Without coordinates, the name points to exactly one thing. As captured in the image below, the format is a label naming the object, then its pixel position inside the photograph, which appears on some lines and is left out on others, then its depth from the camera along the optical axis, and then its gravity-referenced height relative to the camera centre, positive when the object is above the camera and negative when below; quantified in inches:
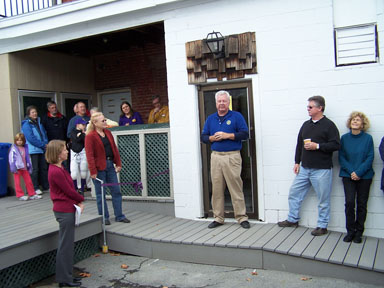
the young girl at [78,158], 261.4 -18.5
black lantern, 209.2 +43.6
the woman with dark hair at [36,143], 286.5 -7.3
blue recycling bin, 291.9 -23.1
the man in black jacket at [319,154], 183.6 -16.4
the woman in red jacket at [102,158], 207.0 -14.8
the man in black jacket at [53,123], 306.8 +7.7
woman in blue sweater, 177.3 -25.0
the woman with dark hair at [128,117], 284.7 +8.8
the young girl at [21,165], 273.6 -21.1
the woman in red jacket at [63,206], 161.8 -31.0
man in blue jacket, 198.8 -13.9
